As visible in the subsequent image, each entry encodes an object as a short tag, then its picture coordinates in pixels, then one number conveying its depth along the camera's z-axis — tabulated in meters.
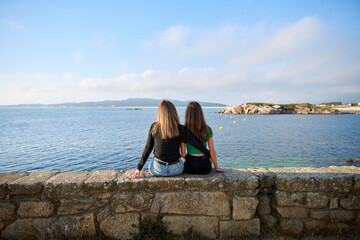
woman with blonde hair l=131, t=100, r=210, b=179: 3.43
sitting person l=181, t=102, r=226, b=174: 3.55
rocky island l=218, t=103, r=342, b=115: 89.81
